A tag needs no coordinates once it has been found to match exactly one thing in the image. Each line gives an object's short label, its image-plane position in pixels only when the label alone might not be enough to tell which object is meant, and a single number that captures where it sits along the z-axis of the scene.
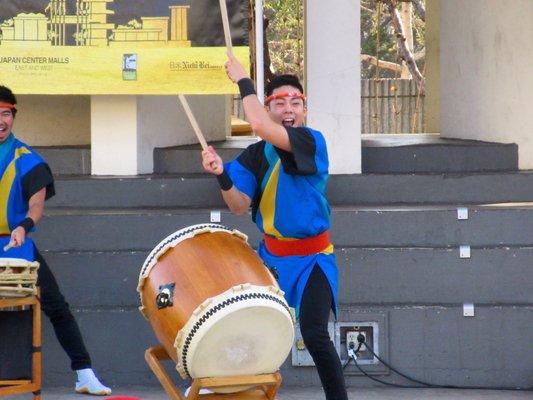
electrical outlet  14.40
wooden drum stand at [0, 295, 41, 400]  12.77
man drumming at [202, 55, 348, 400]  11.16
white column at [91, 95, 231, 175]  15.85
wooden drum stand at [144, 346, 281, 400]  9.85
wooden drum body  9.79
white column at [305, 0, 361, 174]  15.48
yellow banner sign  14.86
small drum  12.12
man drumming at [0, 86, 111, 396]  12.99
